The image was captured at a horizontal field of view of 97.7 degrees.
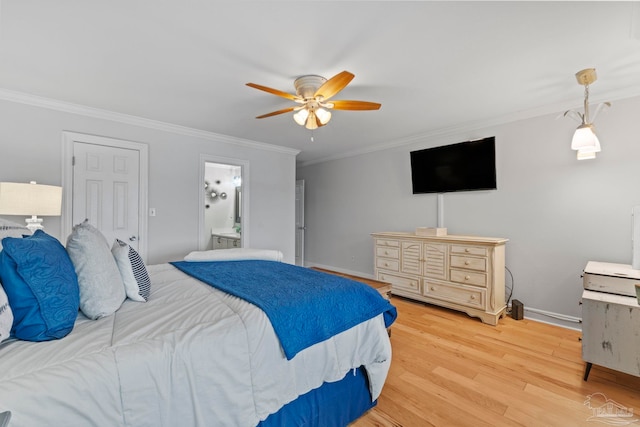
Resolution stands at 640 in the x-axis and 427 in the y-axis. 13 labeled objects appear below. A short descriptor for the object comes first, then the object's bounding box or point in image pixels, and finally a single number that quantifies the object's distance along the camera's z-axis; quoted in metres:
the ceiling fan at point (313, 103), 2.30
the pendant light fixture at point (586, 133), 2.25
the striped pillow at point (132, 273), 1.51
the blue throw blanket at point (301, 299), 1.37
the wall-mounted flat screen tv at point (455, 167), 3.49
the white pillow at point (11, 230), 1.36
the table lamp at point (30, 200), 2.13
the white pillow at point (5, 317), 0.92
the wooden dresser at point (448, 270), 3.11
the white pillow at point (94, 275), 1.25
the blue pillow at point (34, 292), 1.00
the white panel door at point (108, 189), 3.04
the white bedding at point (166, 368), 0.86
